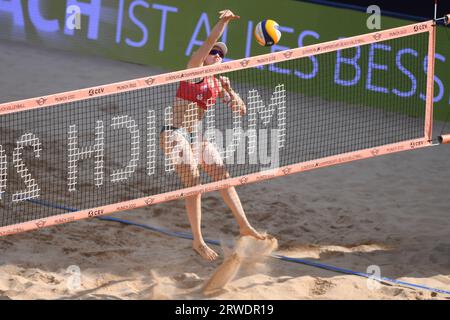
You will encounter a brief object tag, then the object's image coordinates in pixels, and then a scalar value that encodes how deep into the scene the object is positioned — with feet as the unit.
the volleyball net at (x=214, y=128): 61.98
